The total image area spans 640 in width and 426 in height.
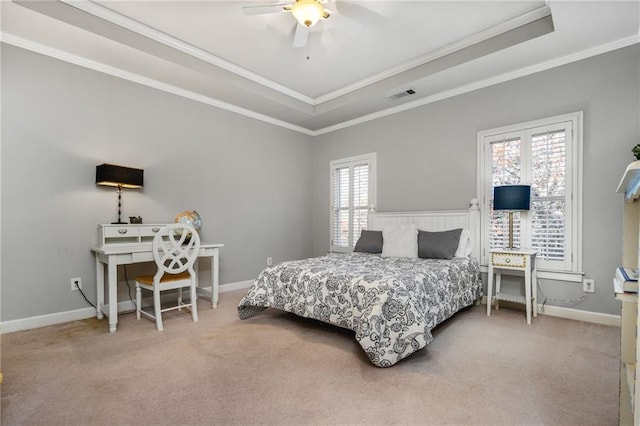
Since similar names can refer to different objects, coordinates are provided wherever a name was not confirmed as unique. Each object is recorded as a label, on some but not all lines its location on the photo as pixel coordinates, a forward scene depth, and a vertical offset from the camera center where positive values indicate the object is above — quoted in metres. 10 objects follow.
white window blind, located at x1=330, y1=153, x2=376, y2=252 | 4.93 +0.24
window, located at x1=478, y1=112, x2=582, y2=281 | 3.12 +0.28
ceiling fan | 2.43 +1.57
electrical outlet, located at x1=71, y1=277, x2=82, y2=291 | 3.16 -0.72
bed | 2.16 -0.60
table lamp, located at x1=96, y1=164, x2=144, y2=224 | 3.14 +0.36
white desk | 2.78 -0.46
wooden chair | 2.89 -0.55
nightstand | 3.06 -0.55
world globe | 3.82 -0.08
